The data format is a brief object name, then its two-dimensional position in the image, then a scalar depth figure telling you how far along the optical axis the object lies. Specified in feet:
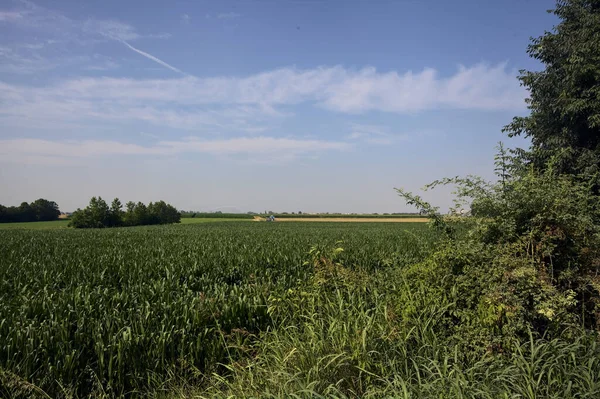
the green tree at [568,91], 51.90
